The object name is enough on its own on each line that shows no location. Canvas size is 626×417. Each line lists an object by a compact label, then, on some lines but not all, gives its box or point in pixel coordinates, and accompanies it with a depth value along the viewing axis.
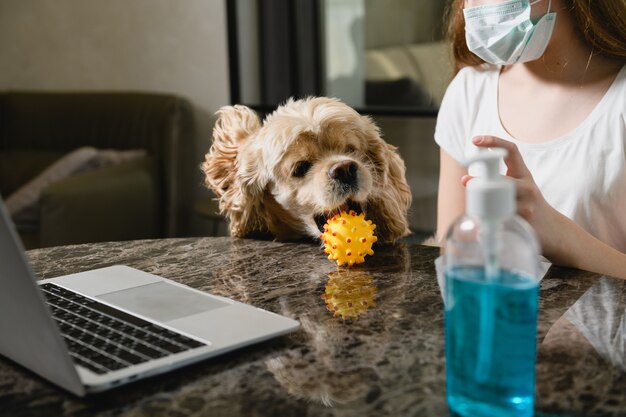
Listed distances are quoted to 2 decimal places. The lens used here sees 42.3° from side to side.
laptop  0.73
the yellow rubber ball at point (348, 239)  1.20
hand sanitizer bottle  0.64
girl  1.43
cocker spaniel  1.34
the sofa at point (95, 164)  3.32
